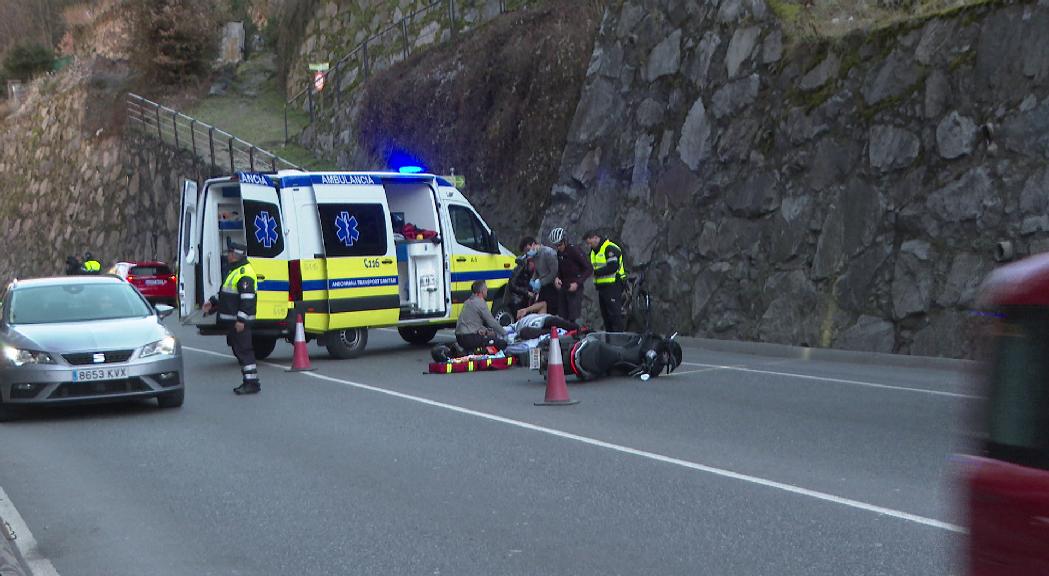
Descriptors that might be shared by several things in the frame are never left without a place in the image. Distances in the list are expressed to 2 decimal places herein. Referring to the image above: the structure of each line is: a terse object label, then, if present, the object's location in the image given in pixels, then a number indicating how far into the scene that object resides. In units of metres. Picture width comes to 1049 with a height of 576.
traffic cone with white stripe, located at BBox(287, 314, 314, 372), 16.94
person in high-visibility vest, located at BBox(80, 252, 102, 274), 30.30
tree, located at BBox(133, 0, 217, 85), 46.56
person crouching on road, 16.56
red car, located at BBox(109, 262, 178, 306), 34.53
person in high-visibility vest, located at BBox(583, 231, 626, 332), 19.06
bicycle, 21.30
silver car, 12.27
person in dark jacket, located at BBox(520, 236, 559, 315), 19.27
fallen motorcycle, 14.37
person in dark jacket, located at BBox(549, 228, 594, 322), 19.19
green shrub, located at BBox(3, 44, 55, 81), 58.50
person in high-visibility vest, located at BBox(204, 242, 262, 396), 14.50
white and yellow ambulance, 17.75
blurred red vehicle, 3.38
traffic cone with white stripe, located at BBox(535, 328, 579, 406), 12.73
